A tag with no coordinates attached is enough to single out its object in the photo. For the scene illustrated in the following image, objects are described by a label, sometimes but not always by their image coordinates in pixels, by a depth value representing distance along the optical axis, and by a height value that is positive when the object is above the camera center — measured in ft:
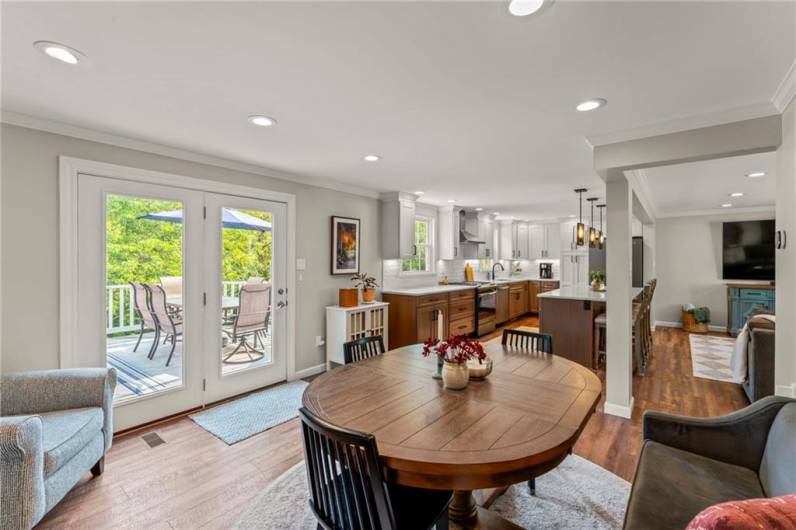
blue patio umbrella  10.48 +1.47
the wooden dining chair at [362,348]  8.04 -1.93
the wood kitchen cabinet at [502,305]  23.95 -2.69
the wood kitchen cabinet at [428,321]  16.63 -2.61
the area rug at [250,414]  9.64 -4.29
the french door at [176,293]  9.12 -0.76
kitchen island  14.56 -2.30
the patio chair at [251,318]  12.04 -1.77
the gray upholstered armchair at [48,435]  5.41 -2.88
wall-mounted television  21.52 +0.80
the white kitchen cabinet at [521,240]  29.30 +1.98
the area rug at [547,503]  6.31 -4.39
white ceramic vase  5.88 -1.78
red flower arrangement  5.92 -1.39
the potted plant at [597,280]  17.69 -0.77
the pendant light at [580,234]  16.15 +1.35
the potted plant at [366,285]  15.85 -0.87
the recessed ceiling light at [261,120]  7.97 +3.23
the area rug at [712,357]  14.53 -4.29
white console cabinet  14.21 -2.41
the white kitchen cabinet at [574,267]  27.35 -0.20
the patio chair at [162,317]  10.17 -1.43
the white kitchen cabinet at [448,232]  21.24 +1.92
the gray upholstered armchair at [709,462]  4.51 -2.97
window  20.09 +1.04
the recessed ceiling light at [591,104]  7.16 +3.19
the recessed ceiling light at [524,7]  4.36 +3.12
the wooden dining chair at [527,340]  8.46 -1.84
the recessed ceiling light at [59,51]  5.24 +3.17
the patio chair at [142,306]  9.81 -1.07
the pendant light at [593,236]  17.98 +1.39
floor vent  9.00 -4.33
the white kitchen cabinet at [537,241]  29.25 +1.88
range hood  22.57 +2.37
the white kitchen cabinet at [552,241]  28.78 +1.87
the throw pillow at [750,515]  2.70 -1.89
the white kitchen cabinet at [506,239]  28.35 +2.00
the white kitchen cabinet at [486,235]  25.22 +2.12
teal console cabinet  20.54 -2.13
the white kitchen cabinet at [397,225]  16.76 +1.85
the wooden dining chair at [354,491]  3.73 -2.49
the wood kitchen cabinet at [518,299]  26.23 -2.57
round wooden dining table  3.89 -2.04
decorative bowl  6.40 -1.83
